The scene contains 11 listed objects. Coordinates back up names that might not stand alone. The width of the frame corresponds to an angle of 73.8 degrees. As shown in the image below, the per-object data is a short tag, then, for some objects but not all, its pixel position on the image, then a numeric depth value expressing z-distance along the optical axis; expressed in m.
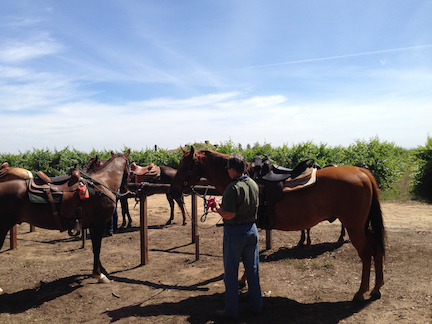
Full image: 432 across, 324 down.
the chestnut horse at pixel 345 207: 3.91
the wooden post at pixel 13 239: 6.75
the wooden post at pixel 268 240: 6.59
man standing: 3.25
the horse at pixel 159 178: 7.61
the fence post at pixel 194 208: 6.68
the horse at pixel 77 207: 4.28
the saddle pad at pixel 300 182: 4.14
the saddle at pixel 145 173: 9.18
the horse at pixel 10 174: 6.78
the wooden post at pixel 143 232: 5.80
